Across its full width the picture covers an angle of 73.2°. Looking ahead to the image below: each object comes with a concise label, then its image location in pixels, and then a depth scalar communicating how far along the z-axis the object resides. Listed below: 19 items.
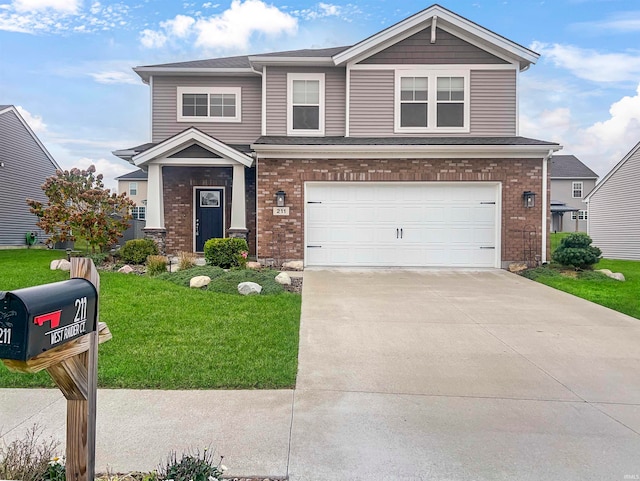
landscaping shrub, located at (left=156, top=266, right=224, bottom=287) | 9.17
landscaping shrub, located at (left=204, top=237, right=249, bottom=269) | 10.76
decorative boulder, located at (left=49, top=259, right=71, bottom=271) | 10.25
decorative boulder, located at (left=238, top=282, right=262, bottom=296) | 8.24
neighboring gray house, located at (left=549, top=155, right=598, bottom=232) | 36.09
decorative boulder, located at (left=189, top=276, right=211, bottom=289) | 8.72
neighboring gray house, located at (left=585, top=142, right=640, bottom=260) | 19.45
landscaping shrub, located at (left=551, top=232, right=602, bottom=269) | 10.92
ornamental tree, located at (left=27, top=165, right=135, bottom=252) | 11.59
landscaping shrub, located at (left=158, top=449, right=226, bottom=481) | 2.14
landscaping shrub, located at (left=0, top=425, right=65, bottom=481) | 2.20
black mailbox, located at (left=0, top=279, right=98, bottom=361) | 1.63
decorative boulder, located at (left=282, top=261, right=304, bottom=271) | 11.59
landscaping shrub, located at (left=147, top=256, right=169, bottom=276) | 10.23
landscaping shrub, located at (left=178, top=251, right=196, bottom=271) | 10.57
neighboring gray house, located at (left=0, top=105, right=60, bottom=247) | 18.05
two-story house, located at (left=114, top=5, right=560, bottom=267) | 11.77
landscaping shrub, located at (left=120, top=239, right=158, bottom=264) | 11.38
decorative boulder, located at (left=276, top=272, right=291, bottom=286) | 9.24
